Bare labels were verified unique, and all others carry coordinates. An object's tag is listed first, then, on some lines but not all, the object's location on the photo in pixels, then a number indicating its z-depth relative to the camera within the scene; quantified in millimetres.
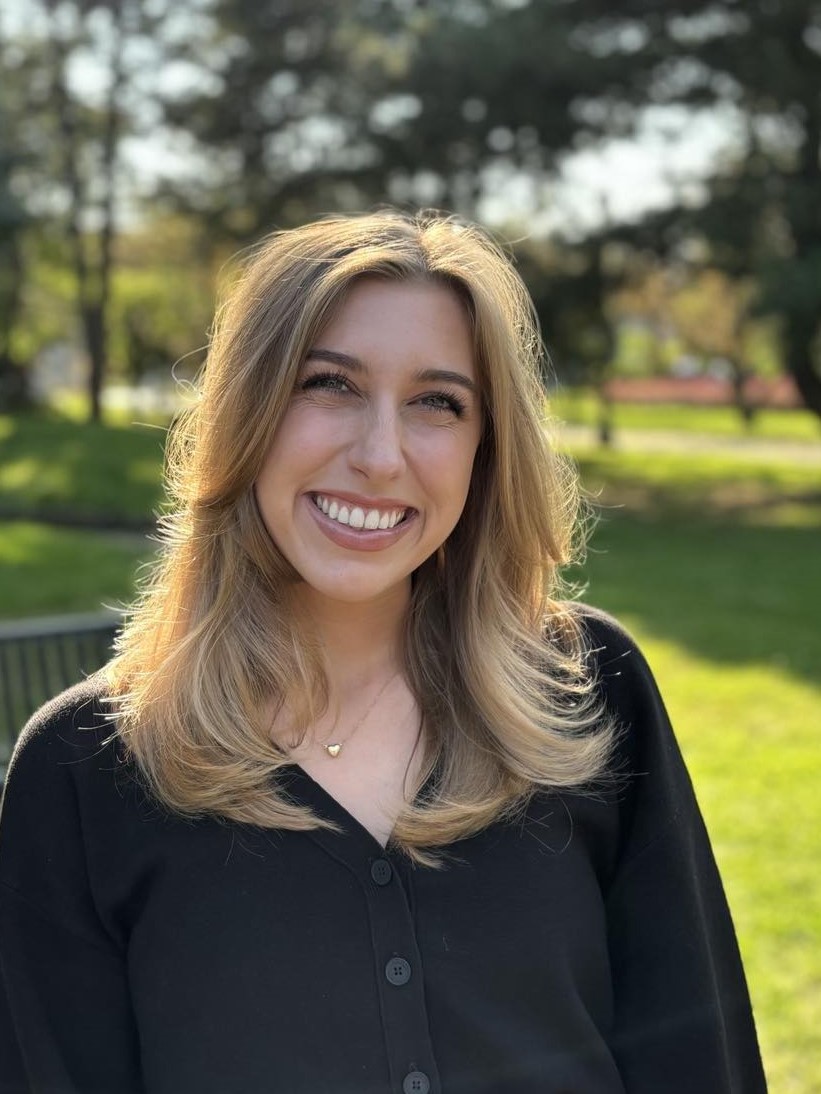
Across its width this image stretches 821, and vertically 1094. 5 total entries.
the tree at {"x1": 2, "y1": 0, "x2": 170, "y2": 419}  22609
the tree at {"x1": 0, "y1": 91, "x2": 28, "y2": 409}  17000
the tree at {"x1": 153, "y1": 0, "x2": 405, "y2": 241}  17844
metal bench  3176
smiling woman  1544
